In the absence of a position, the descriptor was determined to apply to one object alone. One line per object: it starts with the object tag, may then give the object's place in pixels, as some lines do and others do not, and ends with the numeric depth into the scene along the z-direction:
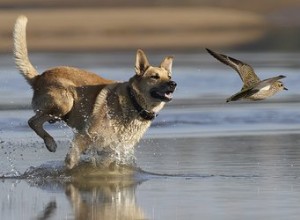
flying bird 19.45
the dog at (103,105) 23.03
